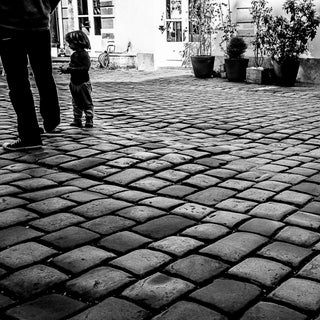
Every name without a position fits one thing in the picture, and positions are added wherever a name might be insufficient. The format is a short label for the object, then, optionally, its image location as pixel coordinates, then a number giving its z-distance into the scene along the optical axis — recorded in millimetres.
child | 5047
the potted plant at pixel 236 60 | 10679
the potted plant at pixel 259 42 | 10430
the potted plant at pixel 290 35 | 9930
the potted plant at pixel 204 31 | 11516
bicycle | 14377
